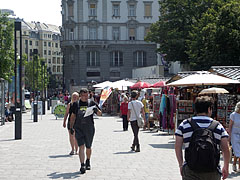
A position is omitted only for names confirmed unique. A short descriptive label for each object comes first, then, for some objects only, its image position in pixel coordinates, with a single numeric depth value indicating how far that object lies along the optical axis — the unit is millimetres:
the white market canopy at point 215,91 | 14995
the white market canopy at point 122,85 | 35094
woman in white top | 10000
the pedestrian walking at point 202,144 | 5285
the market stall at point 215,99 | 14508
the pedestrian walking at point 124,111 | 21269
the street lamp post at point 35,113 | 27334
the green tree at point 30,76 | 104438
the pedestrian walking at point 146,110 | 21578
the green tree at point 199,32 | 32938
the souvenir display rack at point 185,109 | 16719
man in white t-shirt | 13523
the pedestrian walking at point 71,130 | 12262
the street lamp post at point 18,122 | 16844
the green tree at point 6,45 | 43844
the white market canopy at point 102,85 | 38359
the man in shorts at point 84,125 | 10367
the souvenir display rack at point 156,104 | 21292
